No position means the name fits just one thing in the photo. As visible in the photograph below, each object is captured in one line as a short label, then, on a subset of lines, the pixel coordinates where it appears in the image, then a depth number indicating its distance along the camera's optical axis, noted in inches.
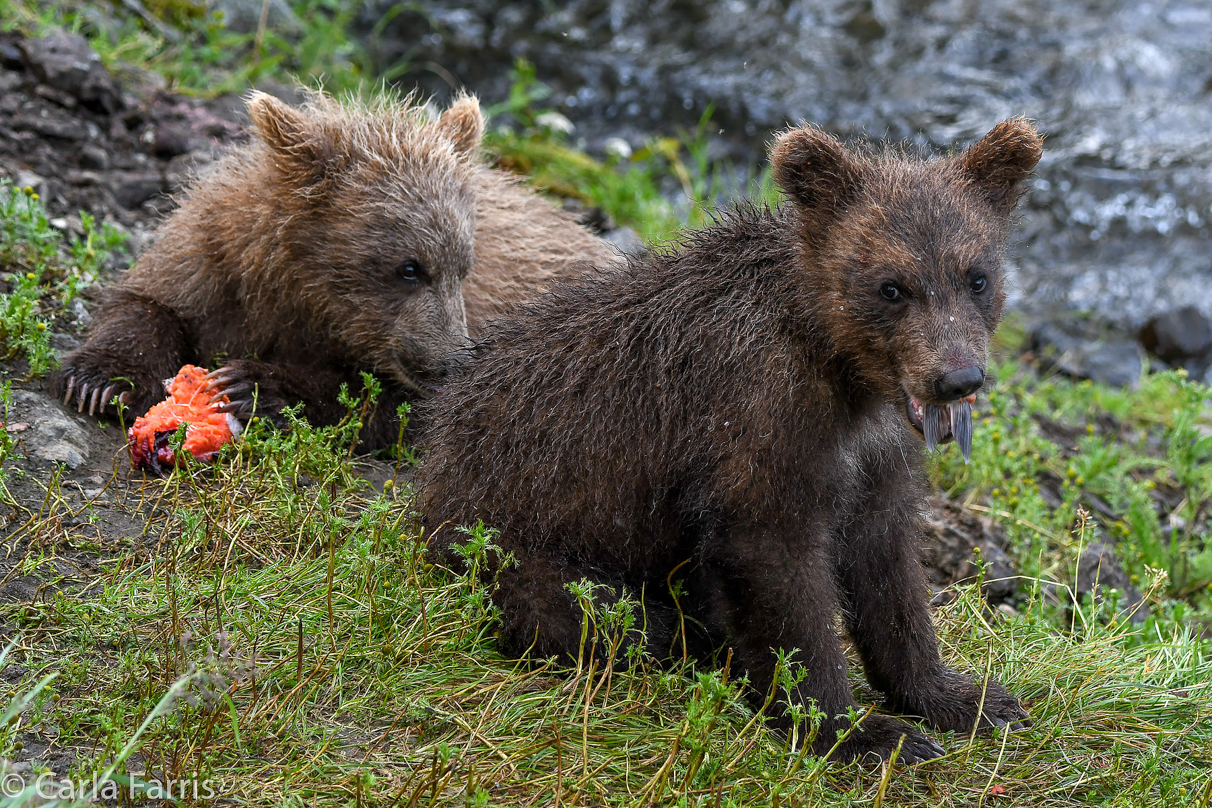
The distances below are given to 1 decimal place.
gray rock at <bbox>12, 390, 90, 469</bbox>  380.2
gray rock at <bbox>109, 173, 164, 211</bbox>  585.6
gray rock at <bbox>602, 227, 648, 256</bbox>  629.9
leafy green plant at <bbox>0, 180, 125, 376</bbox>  415.2
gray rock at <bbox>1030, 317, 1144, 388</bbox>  772.6
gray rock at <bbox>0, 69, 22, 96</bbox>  599.8
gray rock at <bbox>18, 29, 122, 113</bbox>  613.3
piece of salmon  386.9
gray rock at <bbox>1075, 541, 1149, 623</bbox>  459.8
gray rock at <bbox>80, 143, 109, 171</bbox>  589.9
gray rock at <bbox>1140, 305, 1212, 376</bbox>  791.1
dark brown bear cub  293.7
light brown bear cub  440.8
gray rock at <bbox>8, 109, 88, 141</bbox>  585.9
